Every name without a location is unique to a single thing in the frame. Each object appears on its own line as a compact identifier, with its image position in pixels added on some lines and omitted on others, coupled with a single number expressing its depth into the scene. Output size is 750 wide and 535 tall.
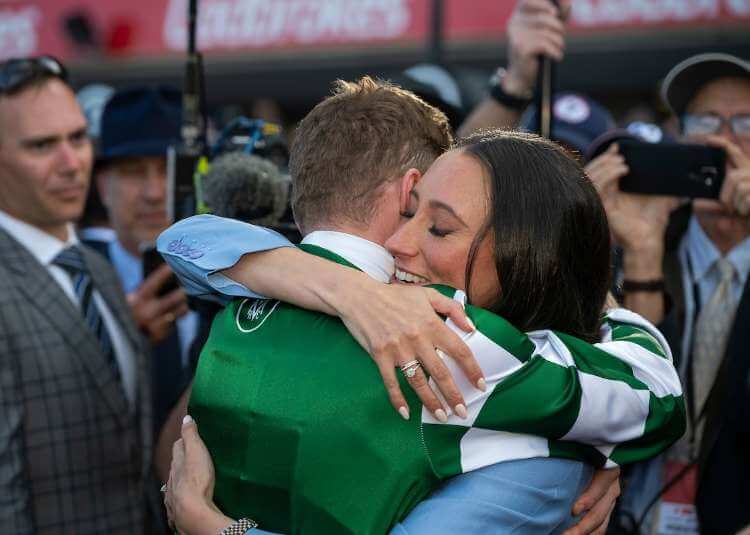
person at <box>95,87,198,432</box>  4.03
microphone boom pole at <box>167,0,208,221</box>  2.88
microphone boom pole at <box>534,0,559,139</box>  2.86
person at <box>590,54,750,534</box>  2.63
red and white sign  7.77
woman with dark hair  1.64
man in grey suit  2.87
